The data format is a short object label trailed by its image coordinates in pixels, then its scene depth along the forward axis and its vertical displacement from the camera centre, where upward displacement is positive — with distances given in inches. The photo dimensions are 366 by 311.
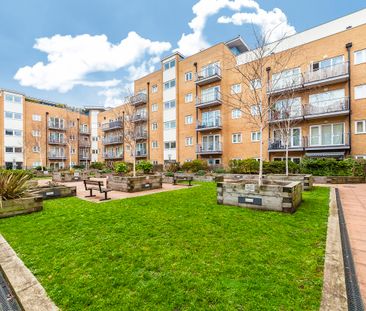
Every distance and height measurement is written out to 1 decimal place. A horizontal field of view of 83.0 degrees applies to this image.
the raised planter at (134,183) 457.0 -55.3
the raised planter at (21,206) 259.4 -60.0
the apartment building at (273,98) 686.5 +232.7
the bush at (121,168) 675.4 -30.3
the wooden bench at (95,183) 365.2 -48.8
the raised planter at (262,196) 244.7 -48.2
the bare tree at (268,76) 732.4 +310.9
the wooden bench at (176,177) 572.0 -51.4
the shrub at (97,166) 1337.4 -42.0
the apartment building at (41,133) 1318.9 +198.4
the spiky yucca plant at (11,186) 272.2 -34.8
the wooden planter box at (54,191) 369.6 -58.4
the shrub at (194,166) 824.1 -30.0
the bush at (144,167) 736.3 -28.3
